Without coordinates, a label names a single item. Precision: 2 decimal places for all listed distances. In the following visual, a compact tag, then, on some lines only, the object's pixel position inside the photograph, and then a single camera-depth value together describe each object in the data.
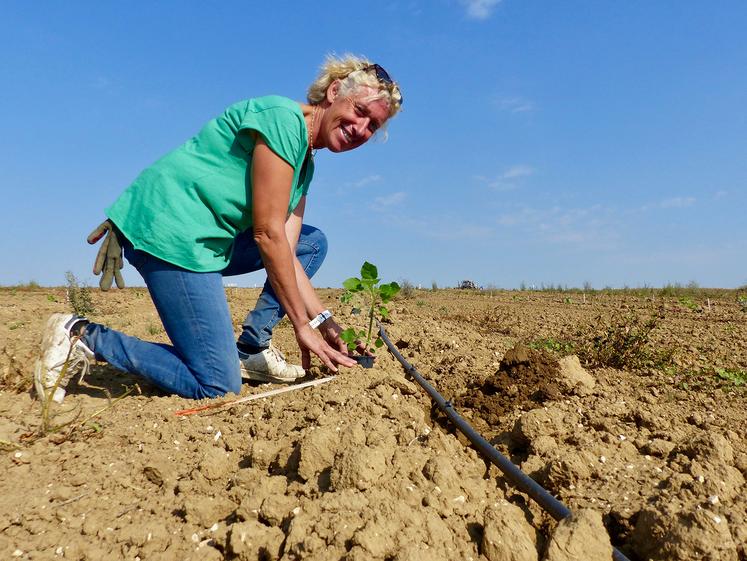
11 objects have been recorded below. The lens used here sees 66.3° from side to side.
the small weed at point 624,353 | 4.10
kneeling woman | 2.71
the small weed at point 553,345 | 4.89
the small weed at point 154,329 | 5.13
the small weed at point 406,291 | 12.87
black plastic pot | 3.21
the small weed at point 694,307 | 8.20
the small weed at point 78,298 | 7.05
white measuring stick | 2.79
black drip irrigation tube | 1.51
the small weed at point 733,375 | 3.65
